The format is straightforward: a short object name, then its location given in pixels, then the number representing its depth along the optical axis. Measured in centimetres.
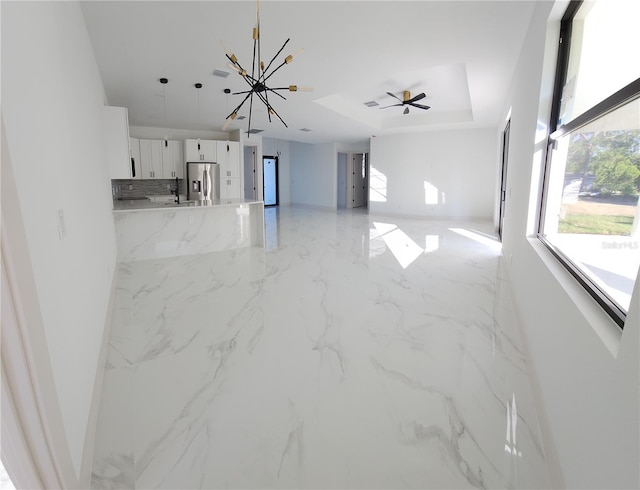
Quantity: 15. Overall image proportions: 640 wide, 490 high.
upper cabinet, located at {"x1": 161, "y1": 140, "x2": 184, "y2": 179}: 908
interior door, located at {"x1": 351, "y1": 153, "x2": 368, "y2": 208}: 1398
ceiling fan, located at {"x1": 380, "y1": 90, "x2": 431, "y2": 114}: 691
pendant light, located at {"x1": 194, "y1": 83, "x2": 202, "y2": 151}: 558
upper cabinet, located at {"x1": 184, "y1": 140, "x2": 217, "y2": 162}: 914
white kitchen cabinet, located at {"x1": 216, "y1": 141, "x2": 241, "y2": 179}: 968
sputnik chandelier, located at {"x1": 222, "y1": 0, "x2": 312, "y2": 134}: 308
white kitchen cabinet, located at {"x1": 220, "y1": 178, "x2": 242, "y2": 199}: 977
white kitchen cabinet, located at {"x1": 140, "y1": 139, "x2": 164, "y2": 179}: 880
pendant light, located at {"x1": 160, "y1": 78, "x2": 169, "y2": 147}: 541
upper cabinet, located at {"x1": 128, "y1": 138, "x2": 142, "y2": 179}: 860
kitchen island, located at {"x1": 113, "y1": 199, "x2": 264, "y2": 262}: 510
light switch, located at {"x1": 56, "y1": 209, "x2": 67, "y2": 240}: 167
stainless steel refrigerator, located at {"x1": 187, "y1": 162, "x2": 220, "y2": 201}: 865
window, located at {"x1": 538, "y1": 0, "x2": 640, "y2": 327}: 137
